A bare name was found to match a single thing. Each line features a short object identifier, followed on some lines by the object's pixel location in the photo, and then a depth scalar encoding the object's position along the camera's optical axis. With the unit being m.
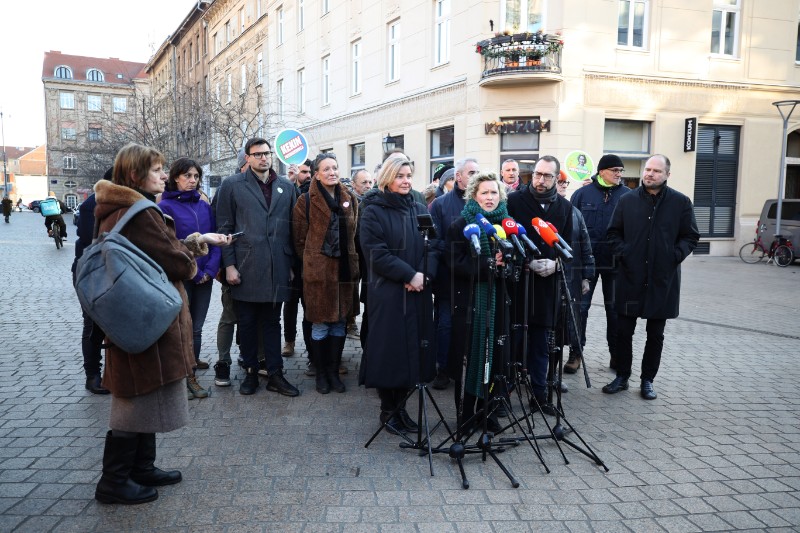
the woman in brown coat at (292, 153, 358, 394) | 5.43
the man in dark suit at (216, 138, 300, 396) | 5.31
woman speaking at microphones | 4.19
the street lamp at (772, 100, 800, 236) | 17.73
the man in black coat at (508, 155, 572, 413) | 4.79
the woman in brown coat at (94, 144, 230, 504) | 3.32
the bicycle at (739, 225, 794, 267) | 17.20
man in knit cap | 6.40
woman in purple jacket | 5.23
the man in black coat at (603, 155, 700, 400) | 5.45
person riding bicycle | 20.64
